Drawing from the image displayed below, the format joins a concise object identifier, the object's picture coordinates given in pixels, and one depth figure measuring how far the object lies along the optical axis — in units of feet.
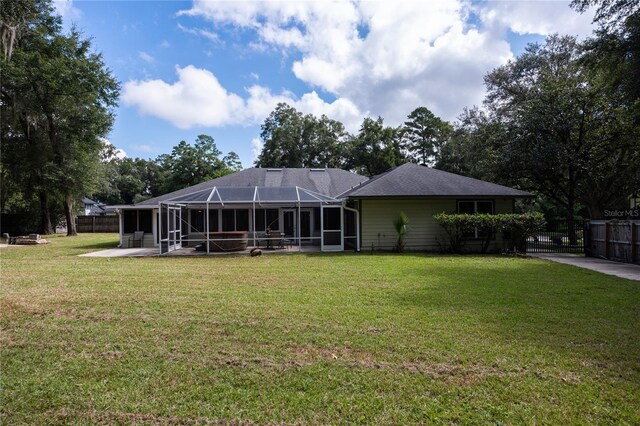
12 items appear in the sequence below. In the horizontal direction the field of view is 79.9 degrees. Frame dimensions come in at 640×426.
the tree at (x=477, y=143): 68.07
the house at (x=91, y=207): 150.78
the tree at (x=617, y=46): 33.45
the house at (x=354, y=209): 51.70
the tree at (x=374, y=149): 121.60
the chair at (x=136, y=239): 61.36
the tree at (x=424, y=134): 130.52
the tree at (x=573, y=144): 57.93
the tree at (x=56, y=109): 75.66
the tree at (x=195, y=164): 130.93
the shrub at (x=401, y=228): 49.89
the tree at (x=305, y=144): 126.31
